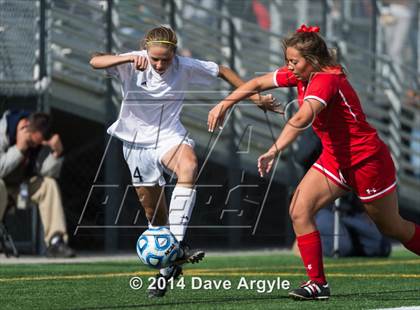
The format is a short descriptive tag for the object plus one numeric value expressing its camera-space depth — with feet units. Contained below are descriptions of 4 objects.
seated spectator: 91.04
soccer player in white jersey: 58.95
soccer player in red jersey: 54.65
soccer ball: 55.57
